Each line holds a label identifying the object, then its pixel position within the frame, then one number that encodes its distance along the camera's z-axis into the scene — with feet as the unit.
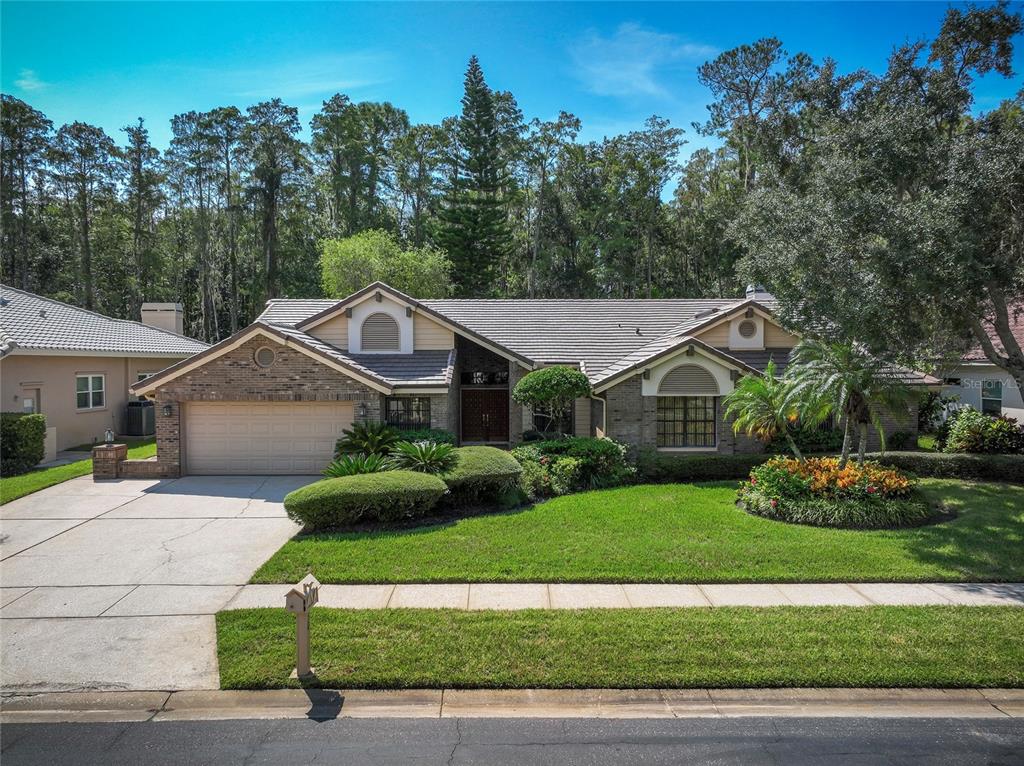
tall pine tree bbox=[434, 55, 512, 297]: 123.24
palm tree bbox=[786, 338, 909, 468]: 38.06
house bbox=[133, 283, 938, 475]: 49.44
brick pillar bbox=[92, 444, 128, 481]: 48.14
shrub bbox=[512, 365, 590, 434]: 50.19
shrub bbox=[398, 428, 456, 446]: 49.29
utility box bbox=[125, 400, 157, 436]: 71.56
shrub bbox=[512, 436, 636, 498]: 43.32
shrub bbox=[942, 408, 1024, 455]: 49.57
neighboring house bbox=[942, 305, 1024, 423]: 60.64
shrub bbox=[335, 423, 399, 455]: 46.80
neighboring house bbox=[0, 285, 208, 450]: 56.59
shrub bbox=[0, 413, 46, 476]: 50.65
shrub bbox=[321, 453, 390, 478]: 39.42
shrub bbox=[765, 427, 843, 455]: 54.24
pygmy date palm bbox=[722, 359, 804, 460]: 42.78
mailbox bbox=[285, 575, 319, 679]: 18.97
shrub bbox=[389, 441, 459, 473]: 39.63
